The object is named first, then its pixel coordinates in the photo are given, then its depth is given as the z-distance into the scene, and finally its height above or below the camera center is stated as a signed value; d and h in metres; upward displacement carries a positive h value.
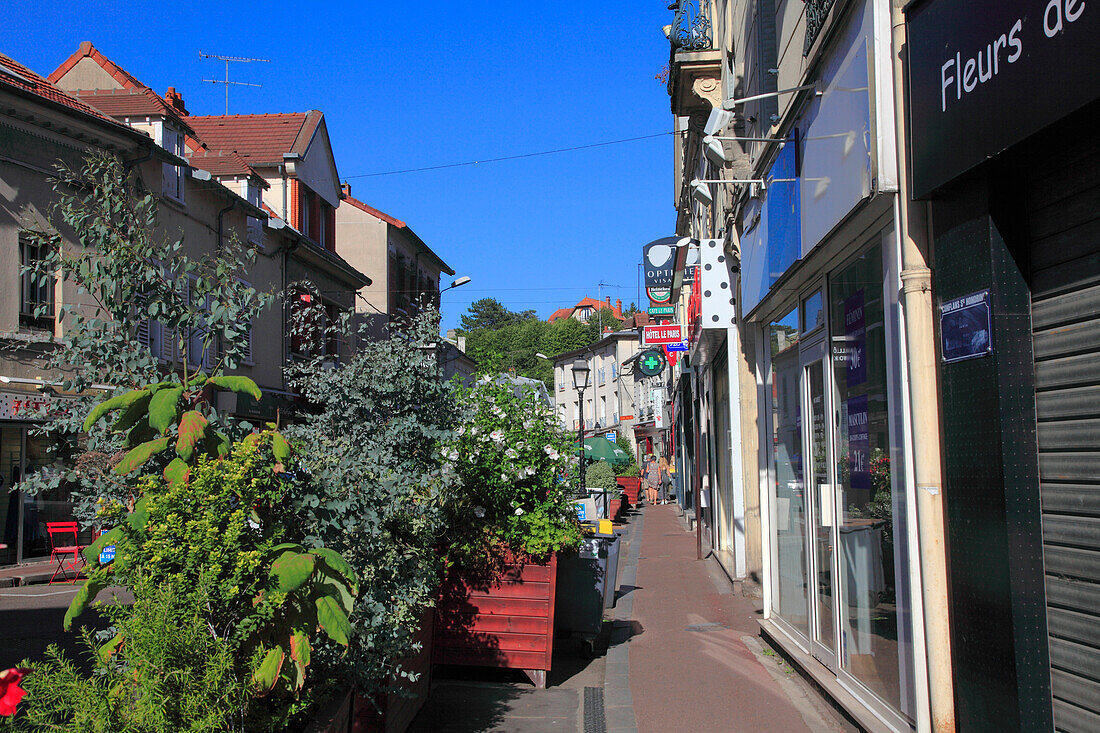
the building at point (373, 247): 33.72 +7.41
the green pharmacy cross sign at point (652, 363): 27.58 +2.31
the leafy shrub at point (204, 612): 2.67 -0.53
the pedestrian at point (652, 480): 39.12 -1.95
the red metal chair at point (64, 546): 14.48 -1.65
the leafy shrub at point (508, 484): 6.66 -0.33
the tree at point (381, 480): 3.70 -0.17
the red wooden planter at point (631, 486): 31.66 -1.70
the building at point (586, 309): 104.23 +15.56
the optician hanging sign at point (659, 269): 23.92 +4.56
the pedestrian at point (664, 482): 38.72 -1.91
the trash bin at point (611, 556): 8.58 -1.15
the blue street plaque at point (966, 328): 3.85 +0.46
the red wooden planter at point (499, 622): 6.72 -1.35
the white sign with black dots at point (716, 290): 11.28 +1.87
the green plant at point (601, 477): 24.06 -1.03
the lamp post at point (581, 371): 19.16 +1.48
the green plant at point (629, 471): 32.81 -1.20
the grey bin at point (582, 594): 7.88 -1.36
